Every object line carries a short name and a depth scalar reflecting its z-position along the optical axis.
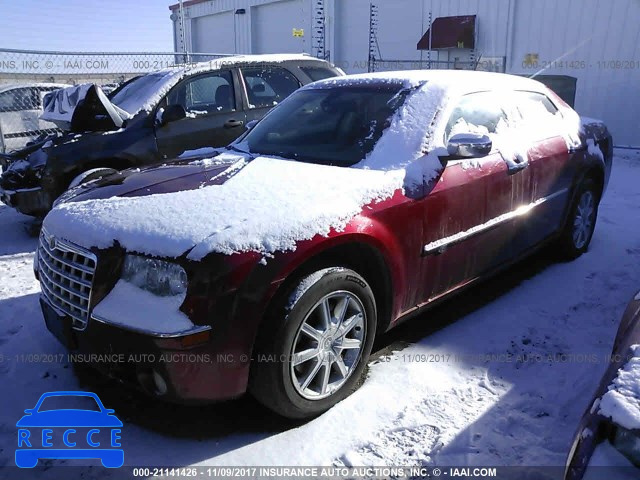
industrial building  11.09
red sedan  2.22
